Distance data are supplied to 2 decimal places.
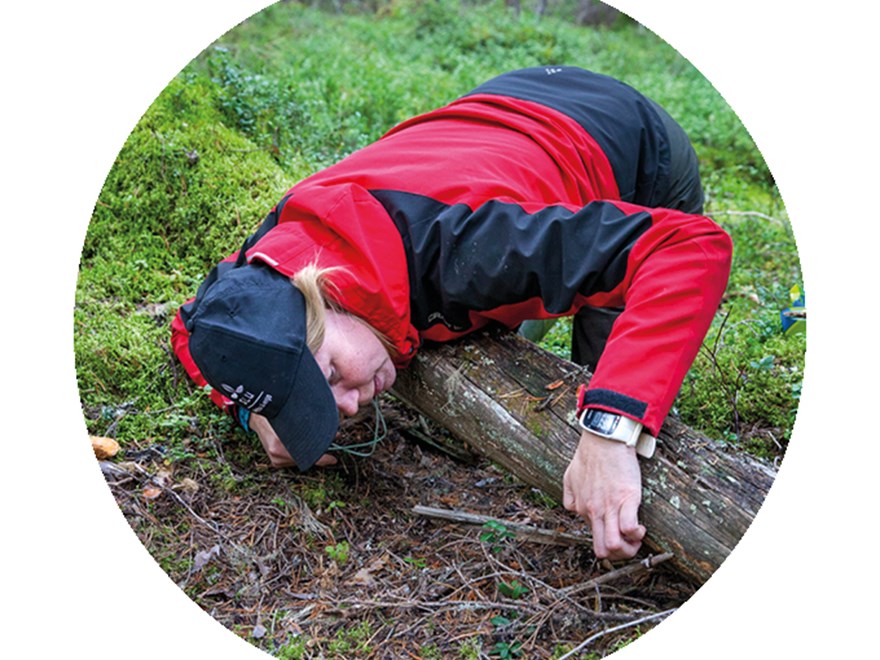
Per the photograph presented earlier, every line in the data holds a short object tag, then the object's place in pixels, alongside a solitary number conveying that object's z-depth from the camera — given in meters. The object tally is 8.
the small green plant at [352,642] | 2.83
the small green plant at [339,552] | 3.15
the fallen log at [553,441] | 2.67
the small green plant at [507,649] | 2.75
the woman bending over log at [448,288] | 2.64
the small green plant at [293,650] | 2.79
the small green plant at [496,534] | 3.11
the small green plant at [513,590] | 2.92
